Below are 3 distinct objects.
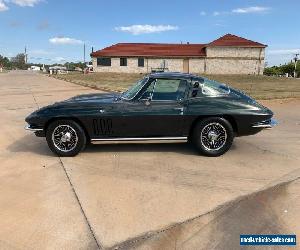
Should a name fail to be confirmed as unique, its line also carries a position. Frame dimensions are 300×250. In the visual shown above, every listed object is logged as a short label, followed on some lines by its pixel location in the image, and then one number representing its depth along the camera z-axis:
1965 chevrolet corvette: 5.86
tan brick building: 47.81
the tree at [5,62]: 164.73
